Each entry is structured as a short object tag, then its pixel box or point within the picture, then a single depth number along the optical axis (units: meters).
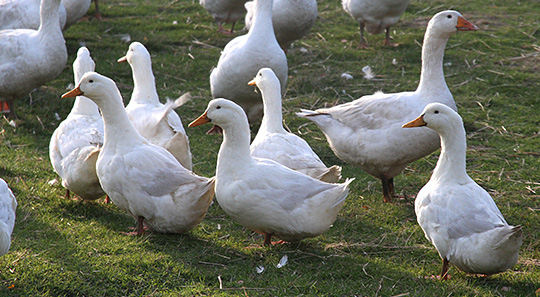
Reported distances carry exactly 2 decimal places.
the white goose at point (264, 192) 8.79
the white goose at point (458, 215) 7.69
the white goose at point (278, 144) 10.11
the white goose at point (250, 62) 13.95
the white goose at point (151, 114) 10.92
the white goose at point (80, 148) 10.15
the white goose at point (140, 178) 9.16
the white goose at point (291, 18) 18.33
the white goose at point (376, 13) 19.78
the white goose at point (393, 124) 10.95
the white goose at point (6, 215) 7.49
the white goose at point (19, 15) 17.12
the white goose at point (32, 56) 14.28
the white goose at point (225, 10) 21.39
